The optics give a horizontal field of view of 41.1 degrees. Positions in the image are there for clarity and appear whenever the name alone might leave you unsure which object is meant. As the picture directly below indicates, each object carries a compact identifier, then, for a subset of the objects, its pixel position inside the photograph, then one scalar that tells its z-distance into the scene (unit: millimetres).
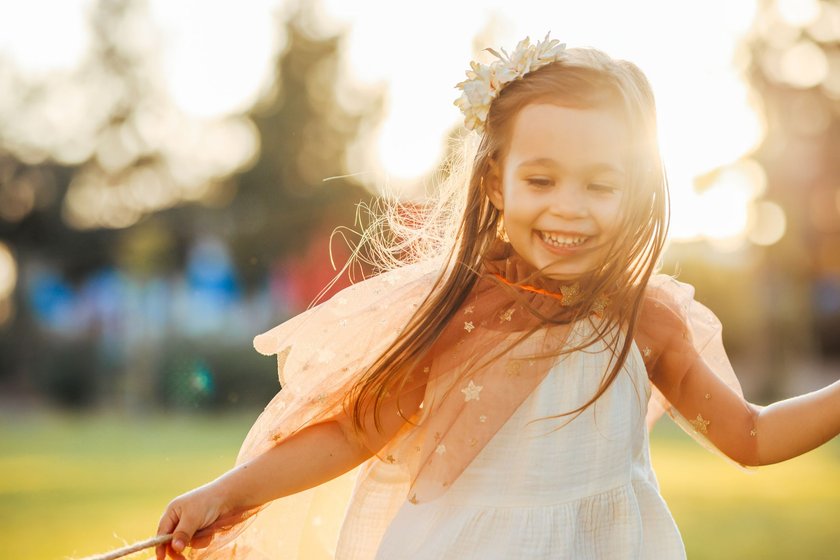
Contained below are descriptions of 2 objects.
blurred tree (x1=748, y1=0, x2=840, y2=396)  21531
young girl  2246
